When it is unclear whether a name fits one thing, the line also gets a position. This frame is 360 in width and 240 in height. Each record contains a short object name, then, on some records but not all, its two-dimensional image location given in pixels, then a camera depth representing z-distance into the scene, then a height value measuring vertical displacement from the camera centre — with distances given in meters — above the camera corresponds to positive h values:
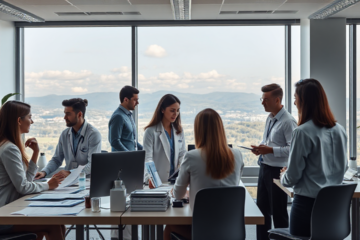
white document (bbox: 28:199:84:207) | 2.56 -0.63
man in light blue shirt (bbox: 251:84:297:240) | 3.57 -0.41
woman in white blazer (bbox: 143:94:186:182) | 3.48 -0.22
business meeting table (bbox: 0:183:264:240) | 2.31 -0.66
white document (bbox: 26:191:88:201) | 2.73 -0.62
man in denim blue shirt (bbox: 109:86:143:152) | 4.17 -0.09
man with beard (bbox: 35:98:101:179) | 3.52 -0.21
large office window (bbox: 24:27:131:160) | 5.71 +0.72
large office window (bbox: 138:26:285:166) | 5.69 +0.87
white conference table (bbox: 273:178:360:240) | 3.25 -0.92
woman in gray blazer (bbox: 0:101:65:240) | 2.77 -0.40
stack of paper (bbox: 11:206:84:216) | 2.37 -0.64
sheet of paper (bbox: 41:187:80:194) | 2.97 -0.63
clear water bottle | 3.07 -0.57
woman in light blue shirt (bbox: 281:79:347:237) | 2.44 -0.26
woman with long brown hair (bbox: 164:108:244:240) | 2.39 -0.30
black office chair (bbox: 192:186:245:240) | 2.23 -0.62
